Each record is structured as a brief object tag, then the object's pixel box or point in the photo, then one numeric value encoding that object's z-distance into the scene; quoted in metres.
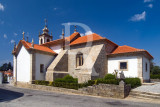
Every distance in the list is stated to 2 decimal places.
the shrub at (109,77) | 14.34
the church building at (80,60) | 15.58
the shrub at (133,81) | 12.72
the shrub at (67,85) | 13.24
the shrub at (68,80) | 15.22
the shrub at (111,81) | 11.64
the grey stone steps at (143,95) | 9.83
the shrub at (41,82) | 16.21
